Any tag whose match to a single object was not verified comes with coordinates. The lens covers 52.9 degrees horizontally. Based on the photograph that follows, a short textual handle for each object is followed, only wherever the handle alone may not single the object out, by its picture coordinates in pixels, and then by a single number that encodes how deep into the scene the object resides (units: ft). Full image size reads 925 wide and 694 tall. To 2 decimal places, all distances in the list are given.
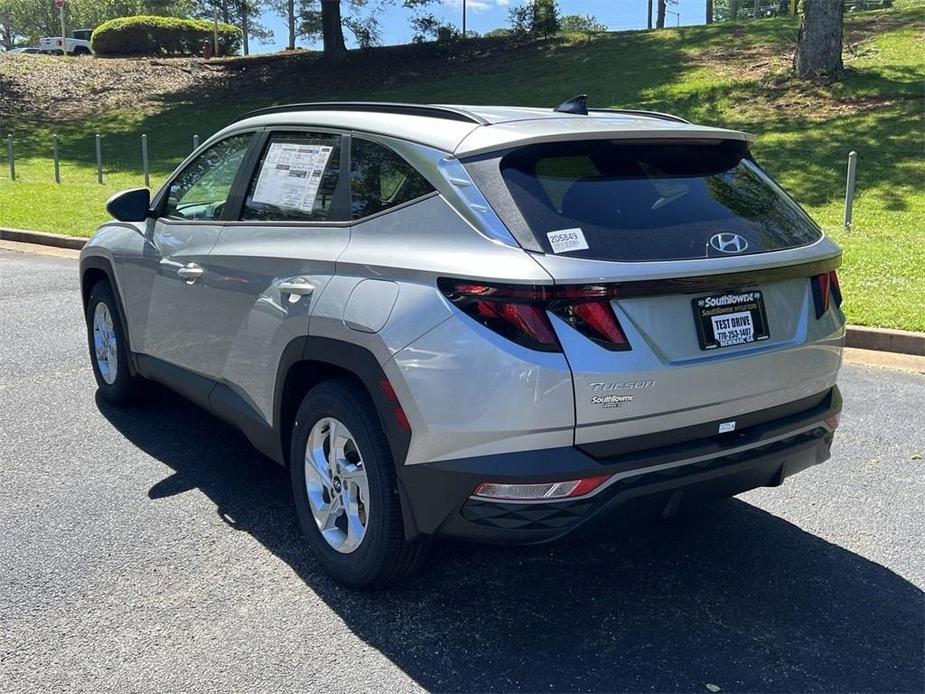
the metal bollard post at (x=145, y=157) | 57.31
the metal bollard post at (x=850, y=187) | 35.24
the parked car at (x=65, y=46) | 164.08
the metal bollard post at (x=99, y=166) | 59.22
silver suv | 9.57
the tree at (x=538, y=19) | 97.96
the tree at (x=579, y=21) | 175.87
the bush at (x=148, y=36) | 119.55
